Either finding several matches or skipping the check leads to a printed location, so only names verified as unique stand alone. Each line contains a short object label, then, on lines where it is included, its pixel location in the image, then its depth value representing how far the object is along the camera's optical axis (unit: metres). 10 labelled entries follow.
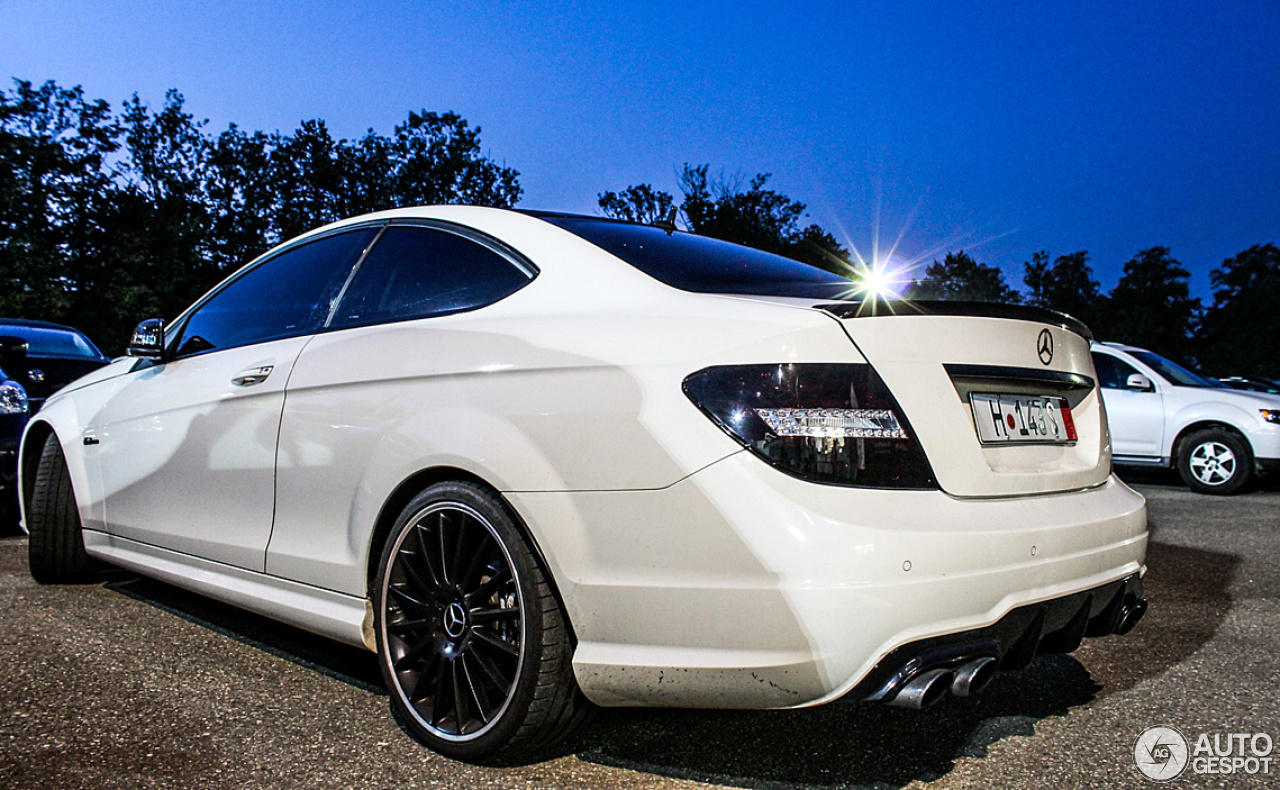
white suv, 8.88
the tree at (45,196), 32.28
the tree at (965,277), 72.88
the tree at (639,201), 40.66
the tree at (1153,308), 66.31
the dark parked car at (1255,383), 15.00
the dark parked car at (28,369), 5.81
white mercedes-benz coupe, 1.84
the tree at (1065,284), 80.31
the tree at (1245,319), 55.38
